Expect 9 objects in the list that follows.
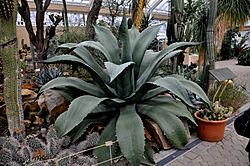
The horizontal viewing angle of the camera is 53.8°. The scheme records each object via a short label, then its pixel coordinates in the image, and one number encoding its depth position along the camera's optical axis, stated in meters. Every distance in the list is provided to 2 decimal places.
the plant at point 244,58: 10.13
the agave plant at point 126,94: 1.90
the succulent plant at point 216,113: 2.76
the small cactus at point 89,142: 2.00
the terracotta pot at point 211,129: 2.68
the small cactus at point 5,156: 1.76
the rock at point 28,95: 2.83
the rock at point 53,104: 2.55
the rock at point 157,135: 2.42
